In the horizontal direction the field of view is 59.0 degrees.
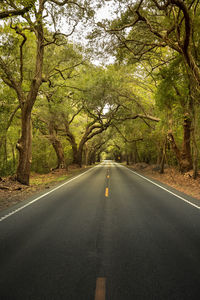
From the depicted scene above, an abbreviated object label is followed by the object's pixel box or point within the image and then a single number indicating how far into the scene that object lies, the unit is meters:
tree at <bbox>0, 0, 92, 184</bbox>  10.95
